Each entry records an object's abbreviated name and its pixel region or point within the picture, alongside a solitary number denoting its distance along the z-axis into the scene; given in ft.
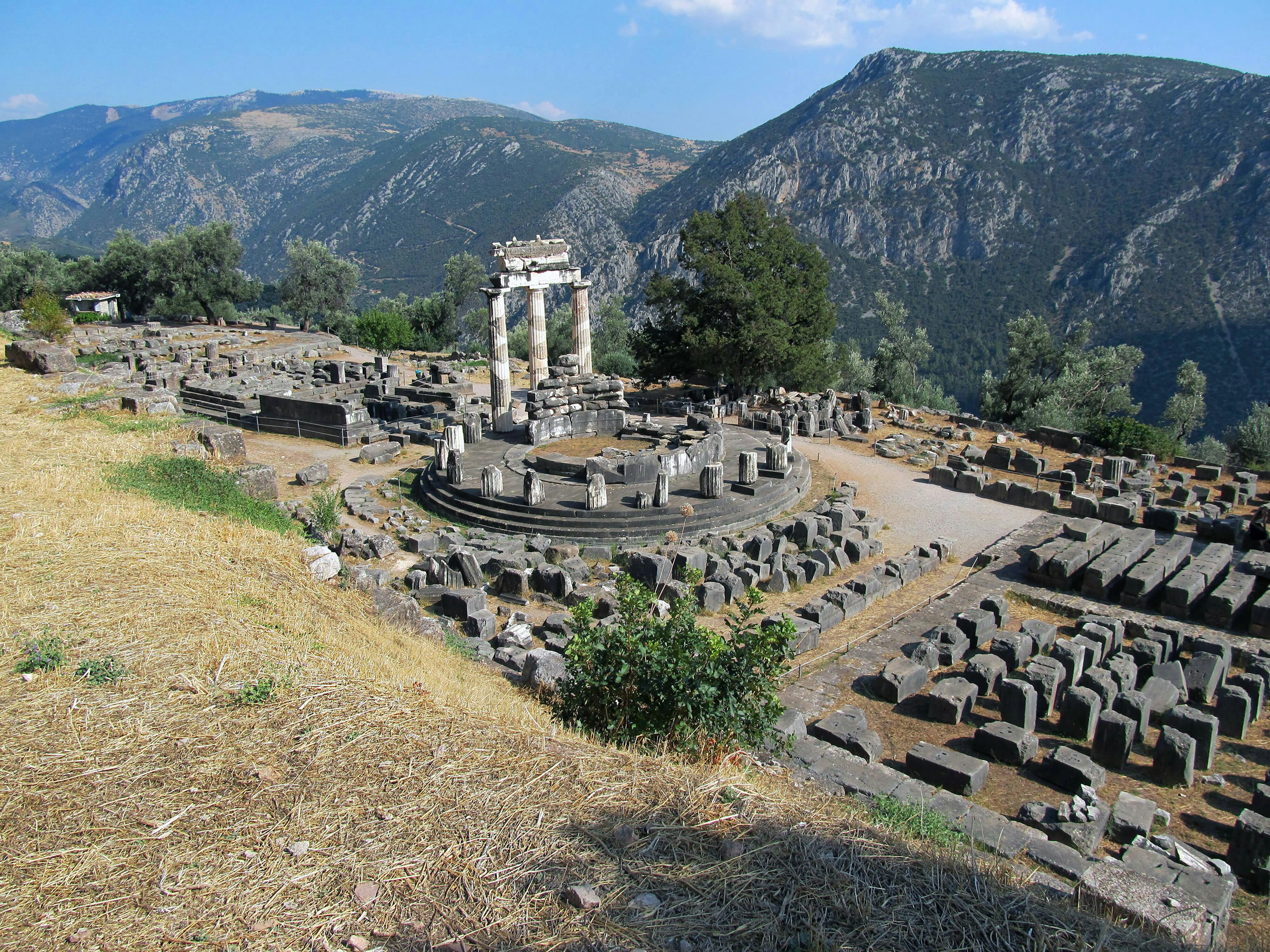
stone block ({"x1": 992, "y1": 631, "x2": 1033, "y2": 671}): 44.37
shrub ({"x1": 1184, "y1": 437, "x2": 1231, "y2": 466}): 109.29
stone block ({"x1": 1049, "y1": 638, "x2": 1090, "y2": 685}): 42.47
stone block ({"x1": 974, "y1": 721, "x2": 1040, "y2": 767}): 35.12
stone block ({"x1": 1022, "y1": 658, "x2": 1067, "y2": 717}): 39.86
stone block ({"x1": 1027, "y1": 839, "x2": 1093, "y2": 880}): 26.66
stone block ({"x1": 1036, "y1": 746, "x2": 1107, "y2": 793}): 33.22
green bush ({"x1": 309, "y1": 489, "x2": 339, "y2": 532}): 60.49
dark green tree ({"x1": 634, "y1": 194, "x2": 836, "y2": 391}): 105.91
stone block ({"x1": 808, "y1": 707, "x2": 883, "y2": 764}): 35.24
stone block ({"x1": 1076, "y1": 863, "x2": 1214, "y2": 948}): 18.61
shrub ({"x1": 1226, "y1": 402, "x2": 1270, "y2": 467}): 103.61
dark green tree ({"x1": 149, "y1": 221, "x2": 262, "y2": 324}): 180.14
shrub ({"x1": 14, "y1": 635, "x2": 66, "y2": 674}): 22.74
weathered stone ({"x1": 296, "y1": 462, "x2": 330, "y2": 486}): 76.79
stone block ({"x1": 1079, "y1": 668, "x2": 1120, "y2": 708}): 39.27
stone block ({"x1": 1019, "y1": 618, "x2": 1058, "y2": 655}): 46.55
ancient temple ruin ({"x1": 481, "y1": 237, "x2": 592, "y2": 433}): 95.61
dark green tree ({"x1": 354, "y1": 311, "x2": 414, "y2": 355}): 158.30
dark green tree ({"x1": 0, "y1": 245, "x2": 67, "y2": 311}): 190.19
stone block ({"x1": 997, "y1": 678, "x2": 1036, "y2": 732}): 37.76
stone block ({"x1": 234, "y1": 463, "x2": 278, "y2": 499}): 55.62
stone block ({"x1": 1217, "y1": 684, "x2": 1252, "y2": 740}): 38.09
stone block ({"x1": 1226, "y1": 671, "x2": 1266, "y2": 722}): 39.68
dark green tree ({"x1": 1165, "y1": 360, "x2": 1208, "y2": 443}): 122.93
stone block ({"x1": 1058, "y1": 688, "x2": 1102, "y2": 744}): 37.47
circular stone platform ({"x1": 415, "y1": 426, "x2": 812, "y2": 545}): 63.57
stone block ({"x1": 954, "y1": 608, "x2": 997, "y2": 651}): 47.70
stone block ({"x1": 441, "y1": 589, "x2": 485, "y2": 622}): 47.78
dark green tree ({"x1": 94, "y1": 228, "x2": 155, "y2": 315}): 186.29
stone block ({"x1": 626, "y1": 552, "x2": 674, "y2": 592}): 54.49
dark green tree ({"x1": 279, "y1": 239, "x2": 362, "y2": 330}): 184.03
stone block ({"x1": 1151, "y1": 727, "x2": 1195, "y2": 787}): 33.73
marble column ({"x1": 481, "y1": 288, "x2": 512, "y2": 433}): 94.58
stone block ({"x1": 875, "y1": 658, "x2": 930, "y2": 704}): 41.50
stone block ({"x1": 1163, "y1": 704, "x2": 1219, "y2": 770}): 35.27
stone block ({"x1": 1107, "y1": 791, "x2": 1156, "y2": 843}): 29.60
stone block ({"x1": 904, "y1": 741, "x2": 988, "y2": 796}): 32.76
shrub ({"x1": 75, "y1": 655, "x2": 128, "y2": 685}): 22.43
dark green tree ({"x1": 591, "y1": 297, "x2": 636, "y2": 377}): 147.23
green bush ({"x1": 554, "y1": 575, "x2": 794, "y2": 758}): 24.94
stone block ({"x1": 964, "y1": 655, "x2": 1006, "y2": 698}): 41.98
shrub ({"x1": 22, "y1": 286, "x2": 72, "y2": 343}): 115.65
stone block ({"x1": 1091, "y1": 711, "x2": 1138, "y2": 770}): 35.22
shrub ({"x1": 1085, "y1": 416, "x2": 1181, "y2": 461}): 91.91
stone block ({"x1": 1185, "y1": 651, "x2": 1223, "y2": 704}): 41.39
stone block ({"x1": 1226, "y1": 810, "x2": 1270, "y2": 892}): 27.76
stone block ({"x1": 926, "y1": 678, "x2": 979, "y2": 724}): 39.09
